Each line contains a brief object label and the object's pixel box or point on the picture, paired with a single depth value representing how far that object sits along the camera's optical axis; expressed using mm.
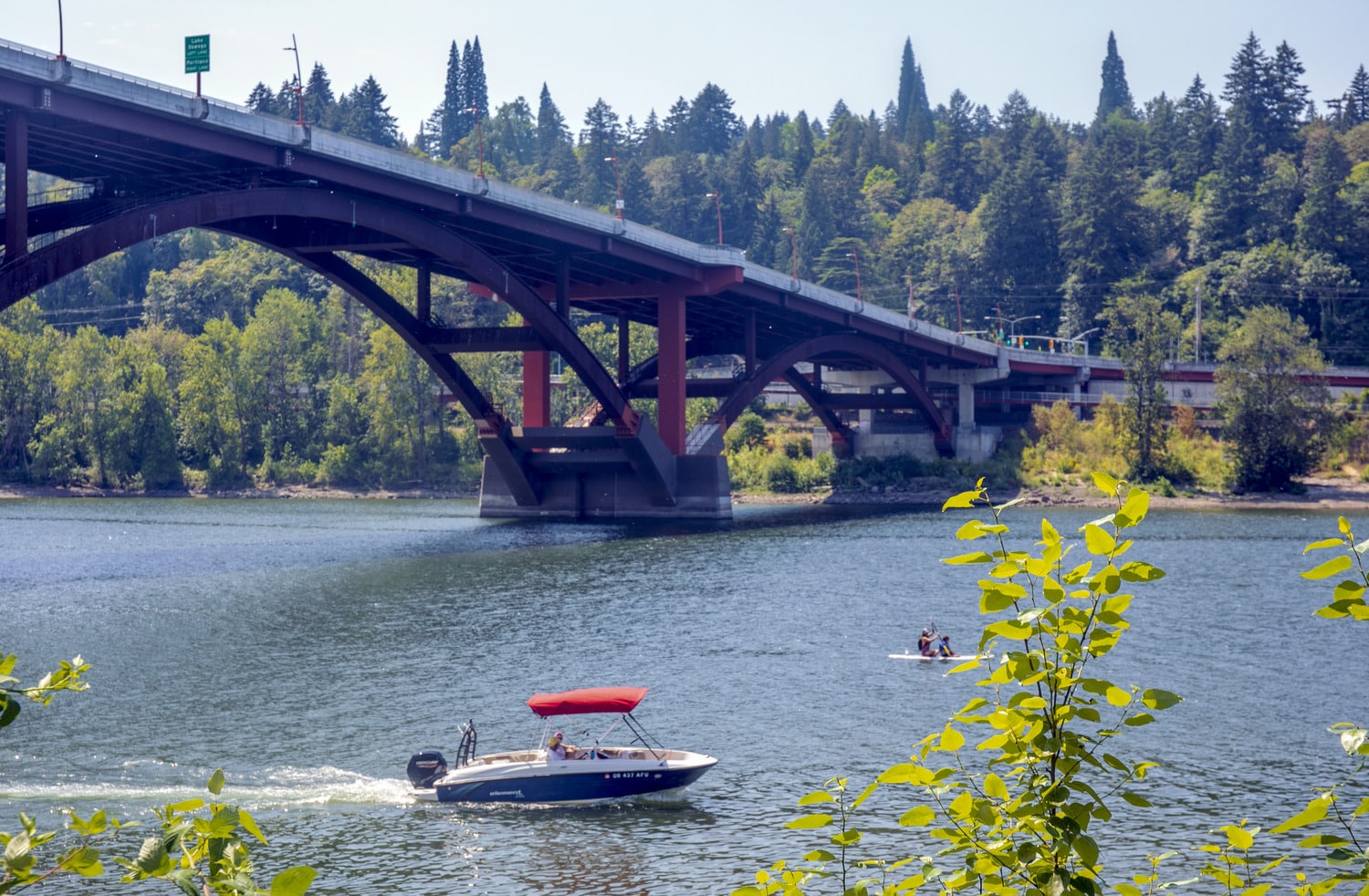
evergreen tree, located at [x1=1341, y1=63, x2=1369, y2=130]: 191875
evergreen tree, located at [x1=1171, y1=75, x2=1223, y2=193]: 187375
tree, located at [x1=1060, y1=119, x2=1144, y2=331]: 157000
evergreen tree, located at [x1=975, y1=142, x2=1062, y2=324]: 166750
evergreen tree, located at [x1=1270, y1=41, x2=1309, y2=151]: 176500
